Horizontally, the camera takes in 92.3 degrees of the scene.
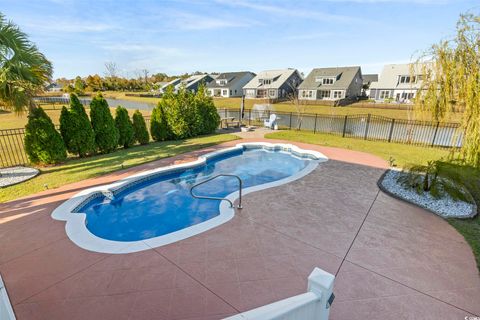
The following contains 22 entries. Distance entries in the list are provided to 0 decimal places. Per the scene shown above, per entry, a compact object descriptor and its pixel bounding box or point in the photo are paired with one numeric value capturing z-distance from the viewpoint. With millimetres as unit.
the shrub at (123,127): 9898
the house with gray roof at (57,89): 73938
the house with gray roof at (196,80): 55969
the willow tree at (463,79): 4887
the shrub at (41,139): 7379
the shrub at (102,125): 8930
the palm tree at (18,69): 5965
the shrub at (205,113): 13031
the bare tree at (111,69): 81225
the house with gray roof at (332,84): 35156
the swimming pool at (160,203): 4247
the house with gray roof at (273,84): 41062
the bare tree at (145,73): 87506
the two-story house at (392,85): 32241
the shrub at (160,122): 11711
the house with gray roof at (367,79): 42047
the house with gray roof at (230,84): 50812
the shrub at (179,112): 11820
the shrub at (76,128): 8180
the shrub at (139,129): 10680
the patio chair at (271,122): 15555
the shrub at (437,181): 5402
